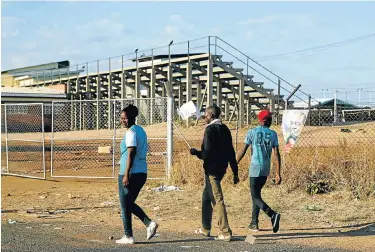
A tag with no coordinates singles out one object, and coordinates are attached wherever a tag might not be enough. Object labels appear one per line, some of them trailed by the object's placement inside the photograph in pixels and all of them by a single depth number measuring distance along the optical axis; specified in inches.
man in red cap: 355.9
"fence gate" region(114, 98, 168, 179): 671.8
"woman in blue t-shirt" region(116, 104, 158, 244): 320.8
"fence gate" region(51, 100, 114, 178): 727.7
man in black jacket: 336.5
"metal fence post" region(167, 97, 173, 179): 582.2
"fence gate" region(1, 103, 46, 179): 722.8
